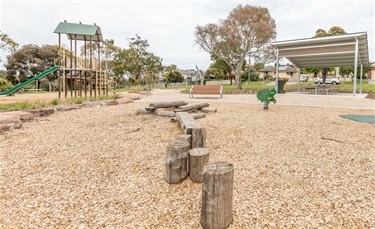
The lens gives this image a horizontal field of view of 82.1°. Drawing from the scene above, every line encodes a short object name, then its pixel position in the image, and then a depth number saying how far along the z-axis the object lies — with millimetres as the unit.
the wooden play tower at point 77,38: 11362
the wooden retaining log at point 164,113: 6092
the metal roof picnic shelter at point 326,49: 13332
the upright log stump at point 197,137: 3166
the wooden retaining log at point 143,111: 6660
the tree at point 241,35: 20109
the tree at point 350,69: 31339
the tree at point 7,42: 21934
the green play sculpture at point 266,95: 7371
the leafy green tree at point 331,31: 29838
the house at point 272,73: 47650
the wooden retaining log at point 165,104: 6513
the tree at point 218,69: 40312
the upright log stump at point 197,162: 2393
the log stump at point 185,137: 2870
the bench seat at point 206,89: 13031
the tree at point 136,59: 34094
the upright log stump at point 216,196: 1688
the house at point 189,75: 49891
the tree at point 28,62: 30609
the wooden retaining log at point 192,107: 6532
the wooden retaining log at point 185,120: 3792
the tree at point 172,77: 48688
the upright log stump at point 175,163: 2422
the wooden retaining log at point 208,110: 7218
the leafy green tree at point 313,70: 28691
